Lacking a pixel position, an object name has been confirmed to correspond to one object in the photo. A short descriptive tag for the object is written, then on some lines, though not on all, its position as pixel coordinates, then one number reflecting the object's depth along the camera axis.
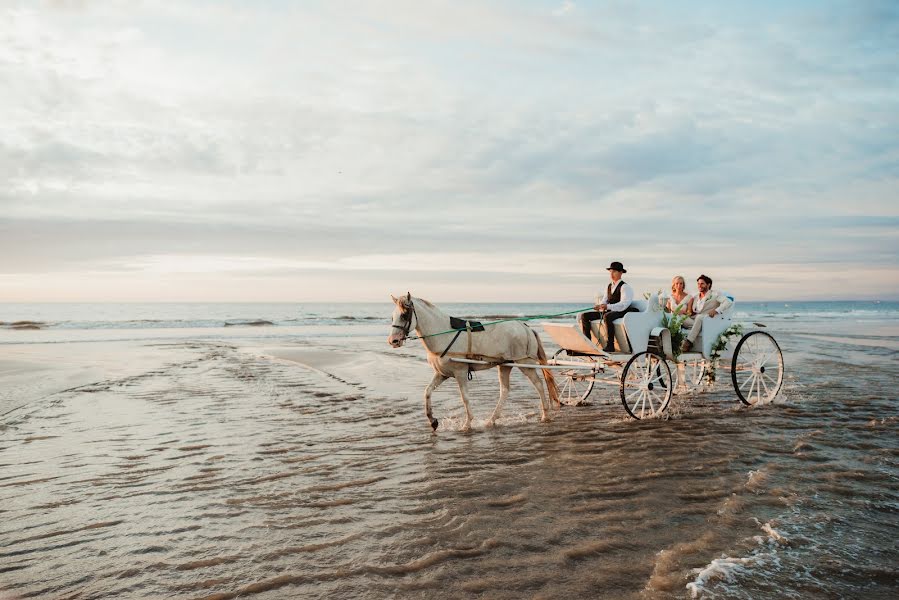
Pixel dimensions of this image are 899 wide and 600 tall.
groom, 9.99
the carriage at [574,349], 8.61
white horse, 8.37
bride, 10.73
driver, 9.41
